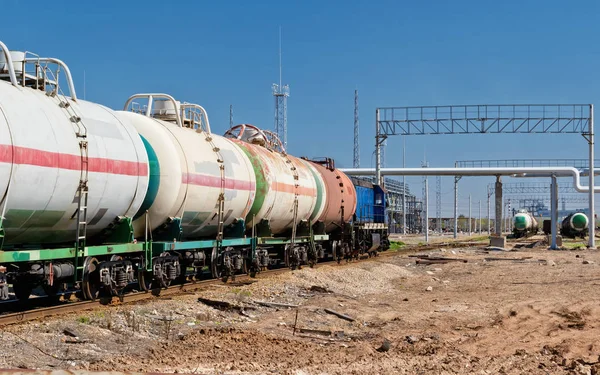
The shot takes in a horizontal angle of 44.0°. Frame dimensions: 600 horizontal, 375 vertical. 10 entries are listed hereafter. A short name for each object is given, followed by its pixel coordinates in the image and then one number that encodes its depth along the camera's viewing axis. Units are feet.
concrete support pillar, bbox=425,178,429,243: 203.16
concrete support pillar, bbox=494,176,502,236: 161.79
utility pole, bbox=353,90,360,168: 279.49
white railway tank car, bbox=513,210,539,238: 236.84
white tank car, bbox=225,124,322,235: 67.15
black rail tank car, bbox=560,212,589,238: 217.77
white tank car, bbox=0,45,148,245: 36.40
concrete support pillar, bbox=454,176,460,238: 222.48
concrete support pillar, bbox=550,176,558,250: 149.89
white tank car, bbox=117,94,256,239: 50.65
